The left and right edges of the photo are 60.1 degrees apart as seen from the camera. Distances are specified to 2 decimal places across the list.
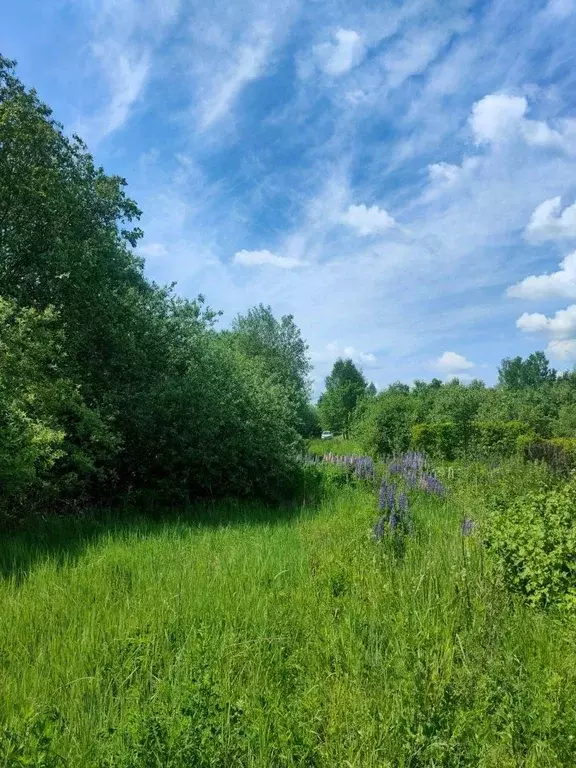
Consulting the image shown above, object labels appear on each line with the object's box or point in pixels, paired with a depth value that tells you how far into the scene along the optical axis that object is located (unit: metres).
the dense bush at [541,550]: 3.97
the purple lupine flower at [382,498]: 5.97
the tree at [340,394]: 52.84
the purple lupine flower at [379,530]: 5.22
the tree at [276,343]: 34.59
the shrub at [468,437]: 14.95
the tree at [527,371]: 88.56
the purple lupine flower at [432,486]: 8.34
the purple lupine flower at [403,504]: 5.77
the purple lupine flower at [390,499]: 5.96
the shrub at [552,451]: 11.38
